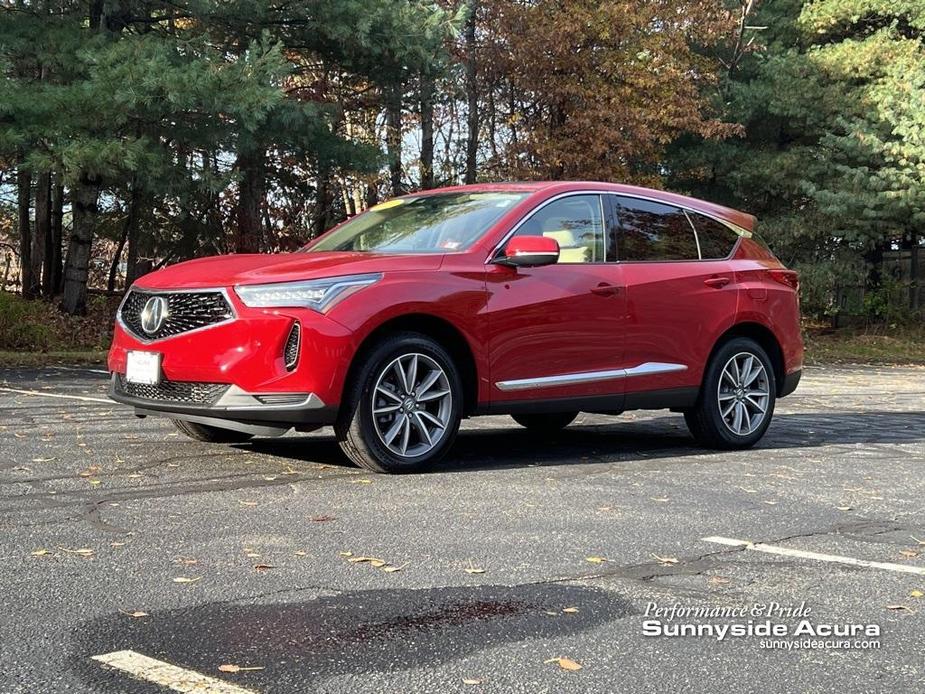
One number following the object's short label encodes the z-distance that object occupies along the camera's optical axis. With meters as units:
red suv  6.57
